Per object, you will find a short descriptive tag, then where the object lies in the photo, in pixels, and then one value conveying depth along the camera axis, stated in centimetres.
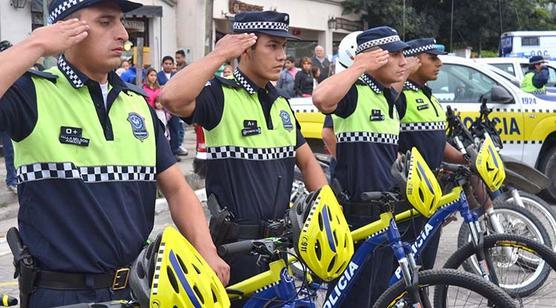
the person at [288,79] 1527
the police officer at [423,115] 536
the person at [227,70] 1244
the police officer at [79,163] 262
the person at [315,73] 1636
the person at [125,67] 1395
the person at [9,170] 916
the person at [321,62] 1725
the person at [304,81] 1526
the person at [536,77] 1364
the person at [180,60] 1491
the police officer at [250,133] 371
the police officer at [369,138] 457
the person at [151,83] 1247
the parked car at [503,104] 984
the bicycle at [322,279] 330
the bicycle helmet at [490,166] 511
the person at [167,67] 1349
